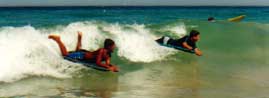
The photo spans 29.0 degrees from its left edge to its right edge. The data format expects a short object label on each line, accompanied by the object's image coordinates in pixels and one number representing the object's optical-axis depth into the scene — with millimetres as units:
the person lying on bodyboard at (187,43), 12777
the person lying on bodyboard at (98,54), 10062
